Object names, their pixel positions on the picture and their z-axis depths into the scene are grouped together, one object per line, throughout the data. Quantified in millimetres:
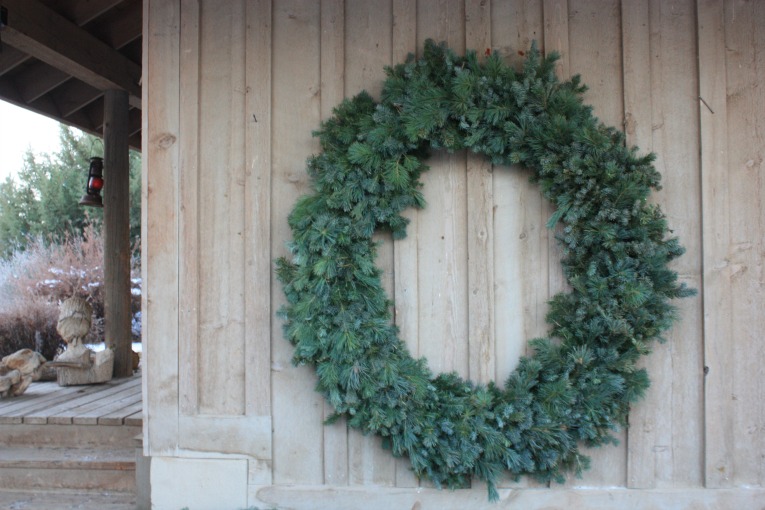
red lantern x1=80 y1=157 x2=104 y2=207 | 4816
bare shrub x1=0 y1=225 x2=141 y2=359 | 6594
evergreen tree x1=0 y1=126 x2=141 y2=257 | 10406
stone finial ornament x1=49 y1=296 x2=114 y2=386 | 3881
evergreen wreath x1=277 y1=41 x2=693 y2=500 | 2010
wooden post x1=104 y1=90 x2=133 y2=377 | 4148
